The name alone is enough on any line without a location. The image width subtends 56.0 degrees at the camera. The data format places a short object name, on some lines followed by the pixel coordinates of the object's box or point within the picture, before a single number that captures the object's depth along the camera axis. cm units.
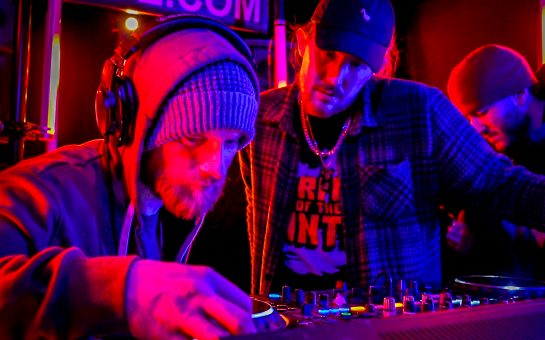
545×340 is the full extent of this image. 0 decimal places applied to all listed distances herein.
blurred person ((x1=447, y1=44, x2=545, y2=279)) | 283
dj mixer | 71
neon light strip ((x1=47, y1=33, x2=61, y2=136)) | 263
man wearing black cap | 201
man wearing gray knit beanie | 80
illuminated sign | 317
